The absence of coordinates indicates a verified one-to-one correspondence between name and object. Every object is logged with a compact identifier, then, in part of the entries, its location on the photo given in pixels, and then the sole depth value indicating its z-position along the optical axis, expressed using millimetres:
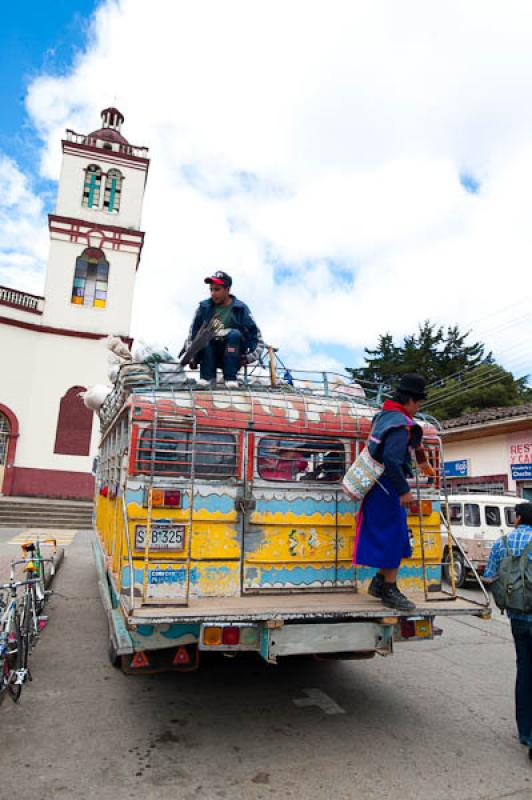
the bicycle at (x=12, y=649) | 4227
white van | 11494
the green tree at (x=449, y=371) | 29453
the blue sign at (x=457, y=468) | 20078
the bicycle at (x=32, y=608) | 5031
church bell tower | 23594
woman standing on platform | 4004
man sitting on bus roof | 5617
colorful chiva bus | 3967
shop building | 17031
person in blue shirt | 3887
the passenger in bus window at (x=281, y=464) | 4664
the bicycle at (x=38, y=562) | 5717
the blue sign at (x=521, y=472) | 16828
